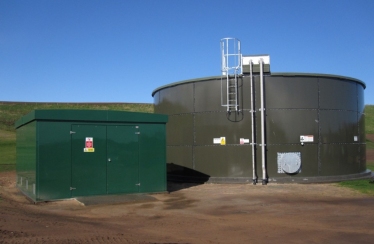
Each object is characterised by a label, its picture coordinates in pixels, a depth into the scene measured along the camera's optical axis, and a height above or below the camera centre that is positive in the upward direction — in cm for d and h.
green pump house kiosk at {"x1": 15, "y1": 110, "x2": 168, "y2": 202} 1251 -30
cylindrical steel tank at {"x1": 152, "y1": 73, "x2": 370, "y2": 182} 1688 +45
